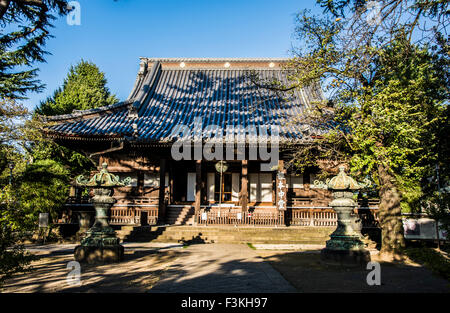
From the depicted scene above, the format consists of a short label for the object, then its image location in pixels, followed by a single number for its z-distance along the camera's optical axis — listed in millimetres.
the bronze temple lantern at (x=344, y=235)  6645
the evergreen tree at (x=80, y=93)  23234
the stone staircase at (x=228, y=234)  11273
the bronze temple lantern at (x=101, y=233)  6797
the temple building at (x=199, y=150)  12594
